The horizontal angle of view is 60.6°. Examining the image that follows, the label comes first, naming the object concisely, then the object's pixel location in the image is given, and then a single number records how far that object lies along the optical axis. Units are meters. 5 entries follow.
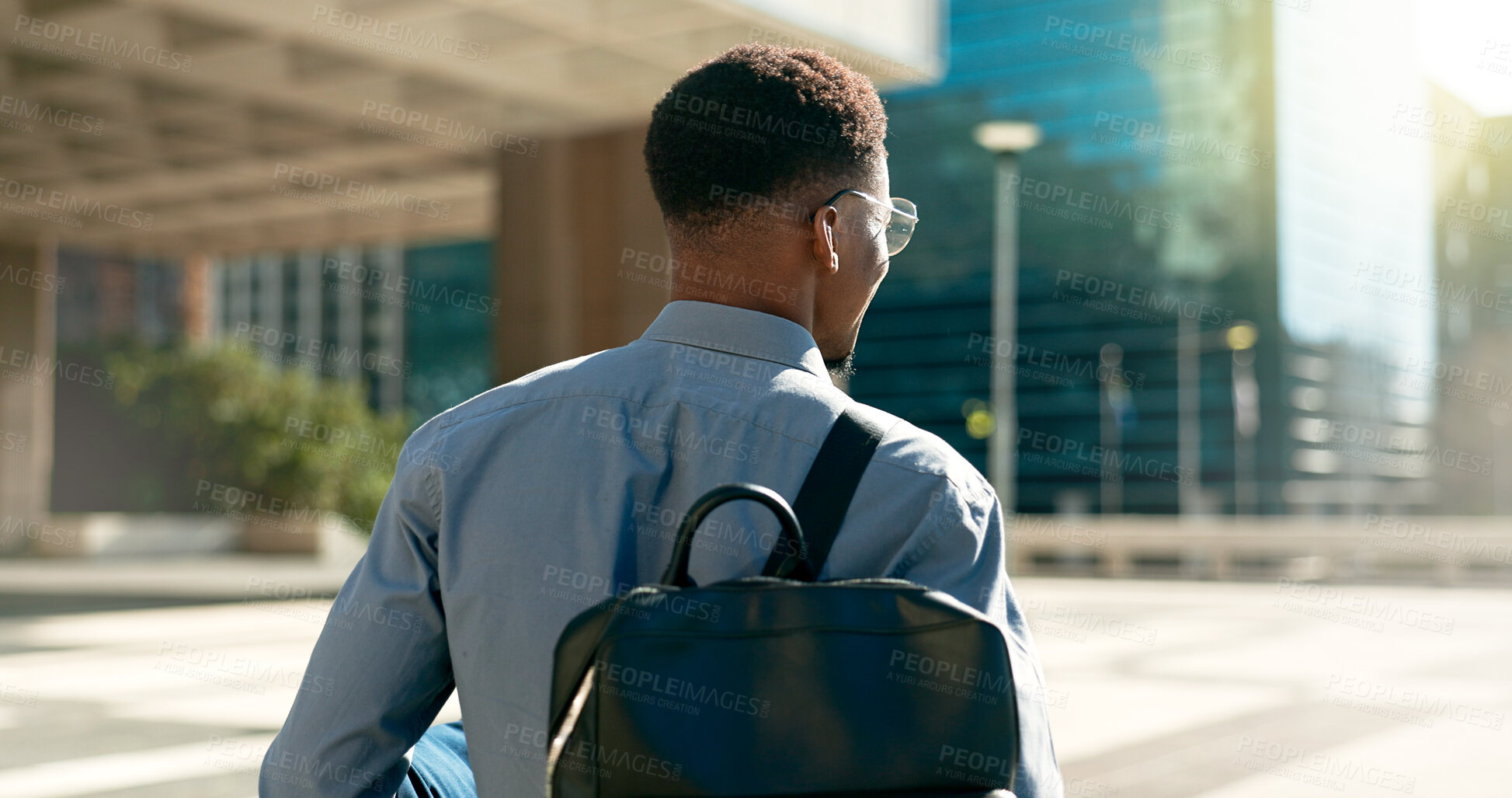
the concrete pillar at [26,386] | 24.30
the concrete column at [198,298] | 32.25
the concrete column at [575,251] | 16.20
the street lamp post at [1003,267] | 15.80
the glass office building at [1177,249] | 59.25
